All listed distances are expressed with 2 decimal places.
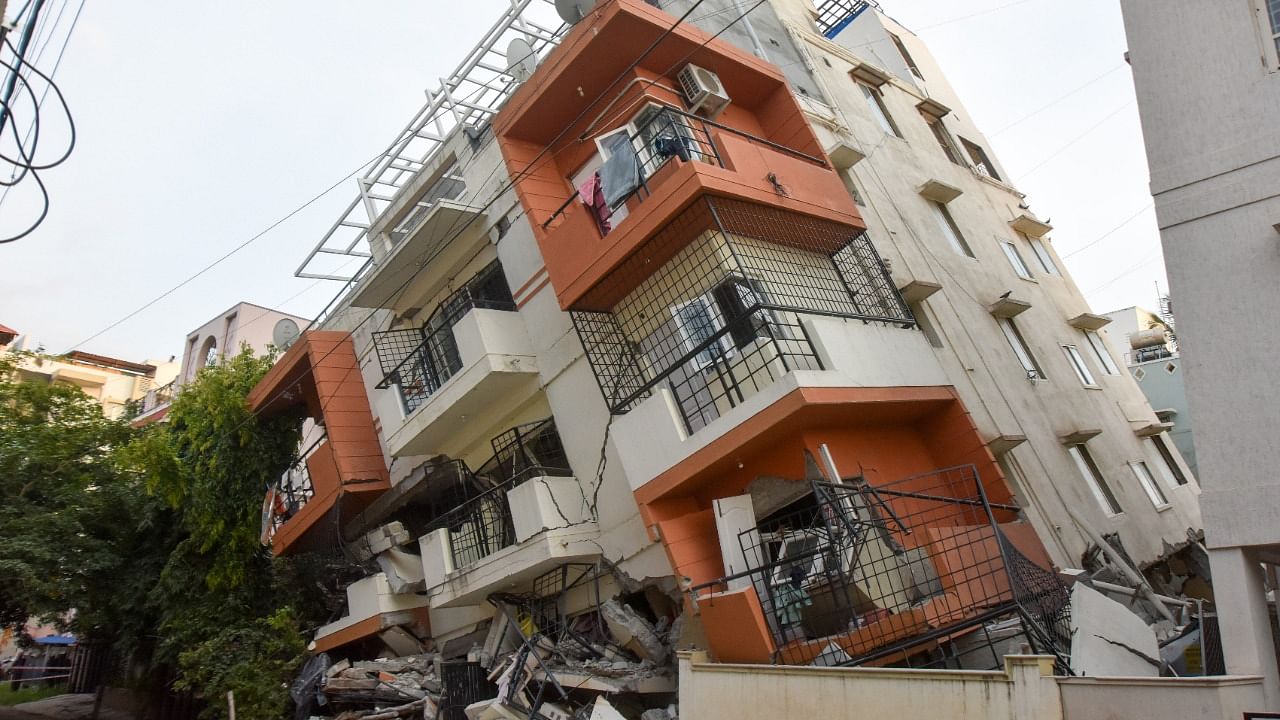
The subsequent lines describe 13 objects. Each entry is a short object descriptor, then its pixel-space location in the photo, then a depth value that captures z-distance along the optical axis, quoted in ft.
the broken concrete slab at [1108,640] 22.49
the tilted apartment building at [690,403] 30.96
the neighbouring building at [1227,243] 20.77
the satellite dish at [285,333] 67.26
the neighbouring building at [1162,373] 79.92
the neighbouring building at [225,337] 103.45
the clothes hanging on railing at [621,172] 35.40
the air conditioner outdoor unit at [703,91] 40.01
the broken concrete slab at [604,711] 30.01
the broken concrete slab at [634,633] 34.68
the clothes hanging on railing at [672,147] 34.58
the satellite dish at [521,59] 47.73
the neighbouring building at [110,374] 125.90
